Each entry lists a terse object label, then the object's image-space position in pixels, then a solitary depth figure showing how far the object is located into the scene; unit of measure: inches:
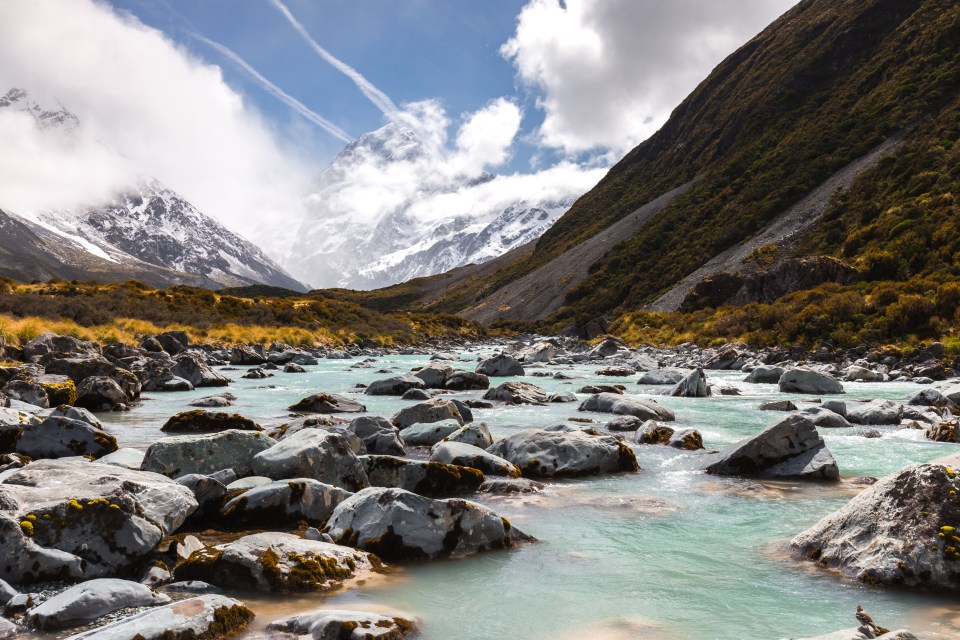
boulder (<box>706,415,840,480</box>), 449.7
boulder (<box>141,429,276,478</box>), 393.1
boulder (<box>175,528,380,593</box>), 247.1
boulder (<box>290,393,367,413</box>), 777.7
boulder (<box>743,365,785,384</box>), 1136.8
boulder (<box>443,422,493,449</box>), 527.8
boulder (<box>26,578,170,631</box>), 201.2
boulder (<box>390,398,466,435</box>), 645.3
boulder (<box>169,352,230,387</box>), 1096.6
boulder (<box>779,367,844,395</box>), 948.0
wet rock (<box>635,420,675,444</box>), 579.2
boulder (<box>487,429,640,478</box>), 464.8
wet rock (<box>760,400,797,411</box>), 753.6
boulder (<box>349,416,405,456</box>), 502.9
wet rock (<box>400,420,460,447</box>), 562.3
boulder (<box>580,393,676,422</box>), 708.7
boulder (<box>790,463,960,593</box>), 244.1
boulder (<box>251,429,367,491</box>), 389.4
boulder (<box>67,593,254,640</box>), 182.7
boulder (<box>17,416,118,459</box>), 430.0
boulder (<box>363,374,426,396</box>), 990.4
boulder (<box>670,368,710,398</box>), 960.5
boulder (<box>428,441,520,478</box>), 450.6
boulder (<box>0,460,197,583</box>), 240.1
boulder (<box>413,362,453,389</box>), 1124.8
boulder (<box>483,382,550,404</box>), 882.6
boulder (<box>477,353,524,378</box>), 1336.1
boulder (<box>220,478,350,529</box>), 328.8
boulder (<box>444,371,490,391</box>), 1090.1
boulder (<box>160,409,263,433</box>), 591.2
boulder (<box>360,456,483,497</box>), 402.9
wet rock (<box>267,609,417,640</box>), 197.9
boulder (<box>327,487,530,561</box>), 291.1
